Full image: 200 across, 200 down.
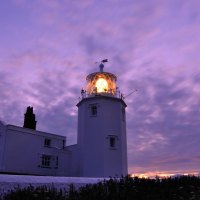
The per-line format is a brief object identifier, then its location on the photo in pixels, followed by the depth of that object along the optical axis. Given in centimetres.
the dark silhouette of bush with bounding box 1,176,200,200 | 997
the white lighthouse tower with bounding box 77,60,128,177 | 2708
